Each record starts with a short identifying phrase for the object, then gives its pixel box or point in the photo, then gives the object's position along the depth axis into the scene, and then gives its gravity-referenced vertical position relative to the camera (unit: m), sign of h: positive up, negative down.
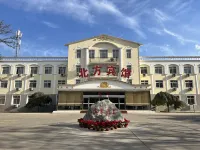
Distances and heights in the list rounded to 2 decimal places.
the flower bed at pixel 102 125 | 6.55 -1.43
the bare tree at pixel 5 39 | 9.03 +3.18
